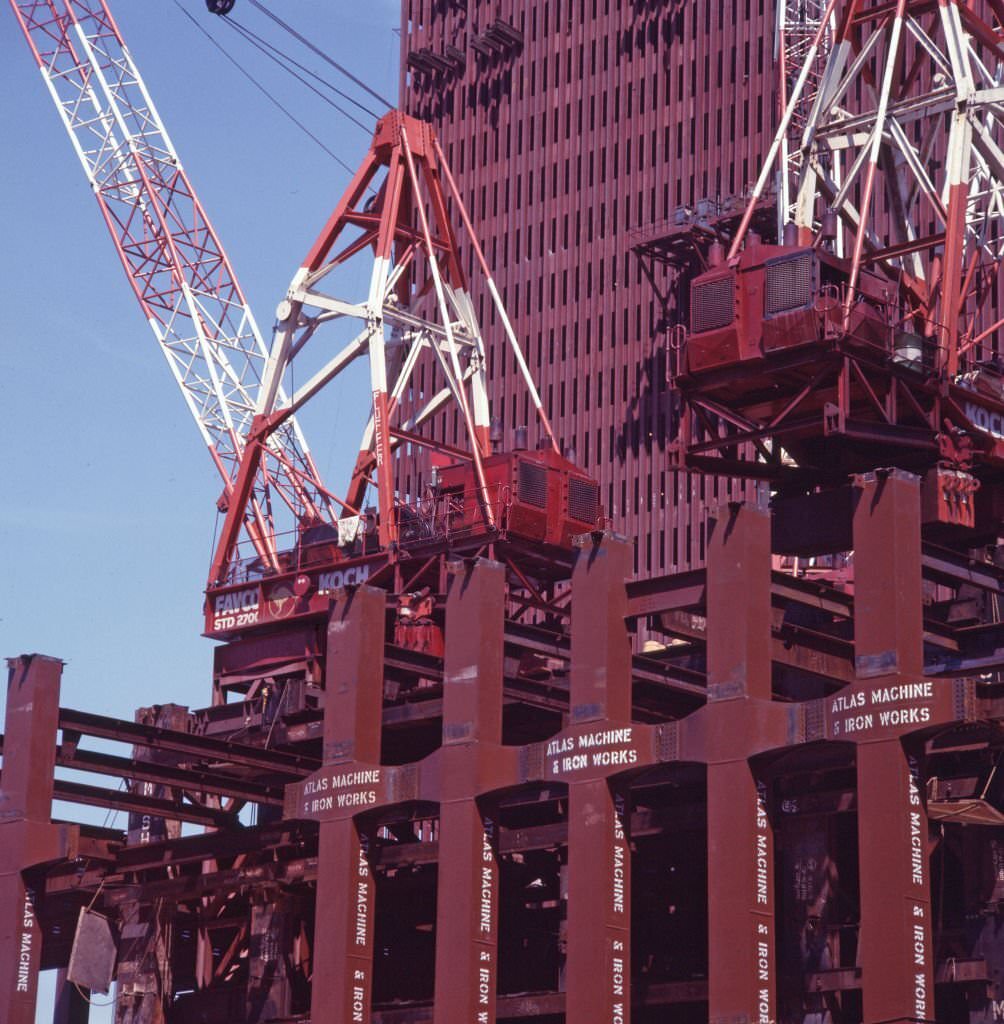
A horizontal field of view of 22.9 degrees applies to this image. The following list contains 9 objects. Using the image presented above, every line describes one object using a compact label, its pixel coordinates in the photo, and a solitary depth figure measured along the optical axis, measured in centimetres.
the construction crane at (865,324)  6203
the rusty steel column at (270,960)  6831
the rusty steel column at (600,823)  5603
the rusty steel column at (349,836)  6038
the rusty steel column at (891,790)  5131
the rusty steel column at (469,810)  5806
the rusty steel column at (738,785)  5331
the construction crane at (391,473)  7538
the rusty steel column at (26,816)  6334
